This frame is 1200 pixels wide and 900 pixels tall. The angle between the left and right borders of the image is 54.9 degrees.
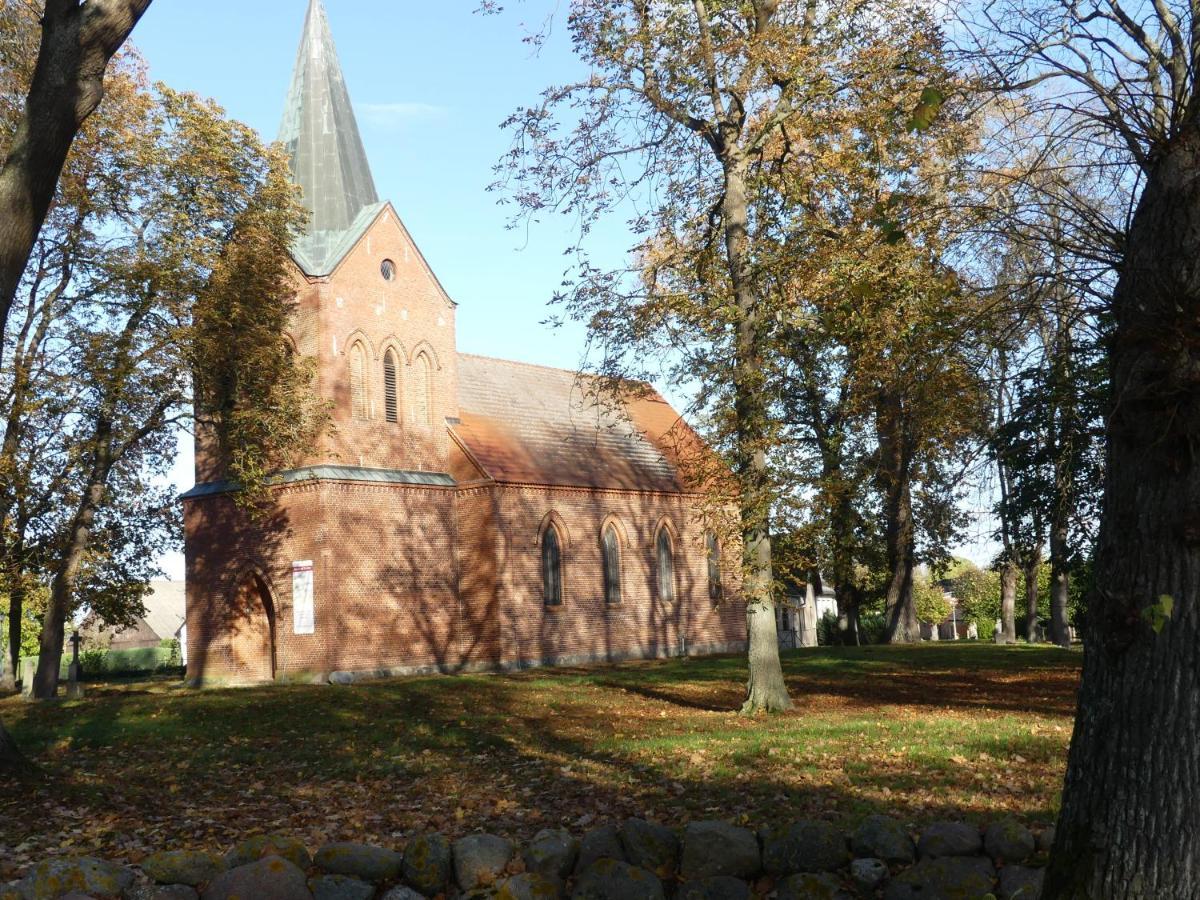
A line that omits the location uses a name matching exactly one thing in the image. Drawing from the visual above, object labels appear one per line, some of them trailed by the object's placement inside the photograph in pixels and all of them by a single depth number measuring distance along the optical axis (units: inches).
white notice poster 1188.5
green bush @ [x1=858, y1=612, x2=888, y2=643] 2089.1
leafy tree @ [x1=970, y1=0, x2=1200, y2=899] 213.2
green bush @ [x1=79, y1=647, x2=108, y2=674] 2071.9
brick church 1206.9
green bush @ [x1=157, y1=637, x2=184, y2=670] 2135.8
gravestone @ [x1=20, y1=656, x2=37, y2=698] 1094.4
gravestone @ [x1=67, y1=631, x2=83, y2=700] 1082.1
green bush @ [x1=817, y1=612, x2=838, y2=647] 1964.4
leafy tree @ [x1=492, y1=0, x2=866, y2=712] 656.4
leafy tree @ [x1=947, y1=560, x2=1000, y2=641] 2233.0
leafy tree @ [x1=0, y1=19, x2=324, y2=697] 982.4
